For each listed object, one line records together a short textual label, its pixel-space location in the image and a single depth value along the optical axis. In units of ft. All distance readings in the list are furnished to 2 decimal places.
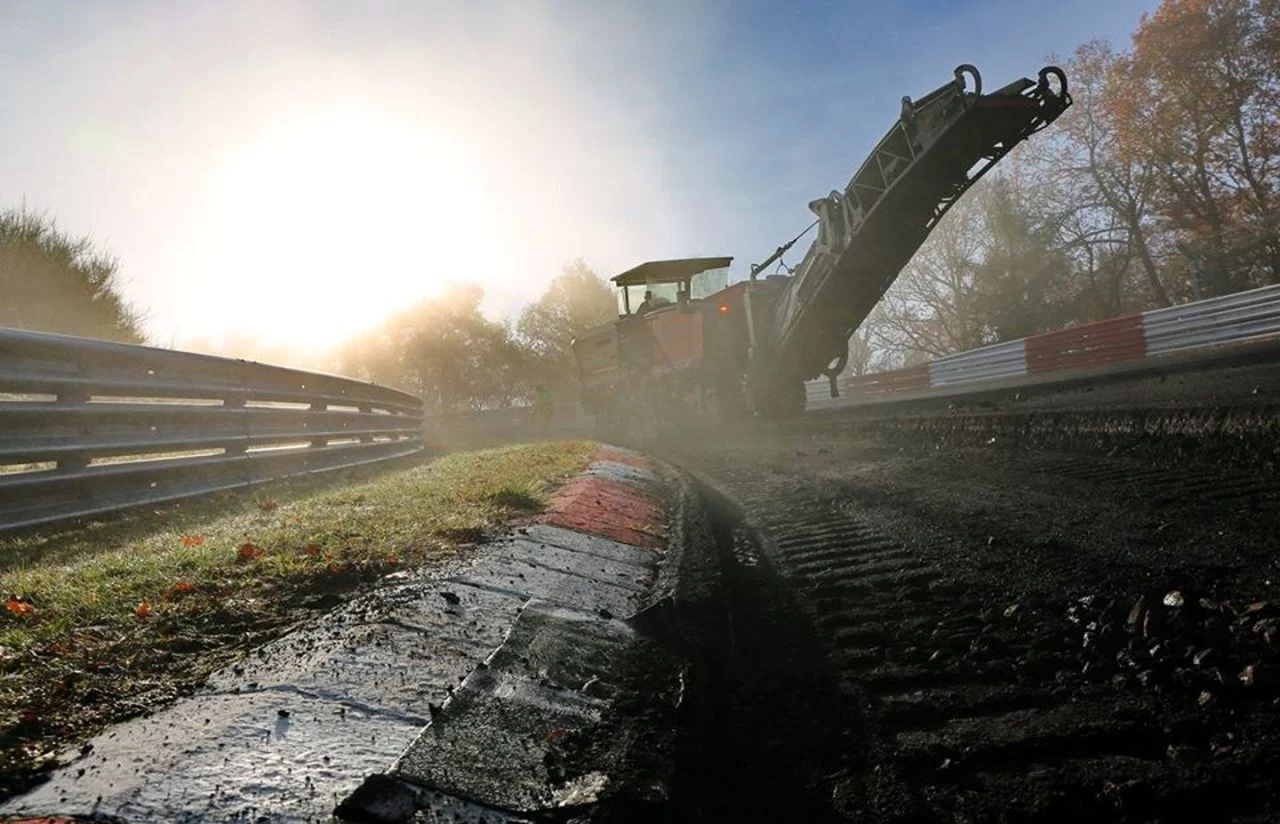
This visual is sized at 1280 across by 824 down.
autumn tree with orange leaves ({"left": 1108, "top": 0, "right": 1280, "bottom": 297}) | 88.38
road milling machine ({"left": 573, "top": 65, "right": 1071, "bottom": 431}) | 31.96
